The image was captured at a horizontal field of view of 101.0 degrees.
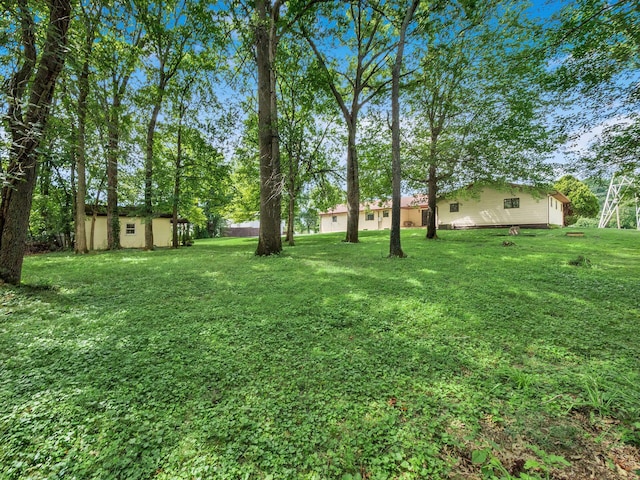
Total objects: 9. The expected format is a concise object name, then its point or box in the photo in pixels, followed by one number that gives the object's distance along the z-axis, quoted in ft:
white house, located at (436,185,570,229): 66.54
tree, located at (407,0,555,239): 27.32
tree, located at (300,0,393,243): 39.22
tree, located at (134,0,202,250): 42.24
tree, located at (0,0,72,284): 13.84
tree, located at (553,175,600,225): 99.86
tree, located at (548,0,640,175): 14.49
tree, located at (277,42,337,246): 38.37
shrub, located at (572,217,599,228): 107.04
